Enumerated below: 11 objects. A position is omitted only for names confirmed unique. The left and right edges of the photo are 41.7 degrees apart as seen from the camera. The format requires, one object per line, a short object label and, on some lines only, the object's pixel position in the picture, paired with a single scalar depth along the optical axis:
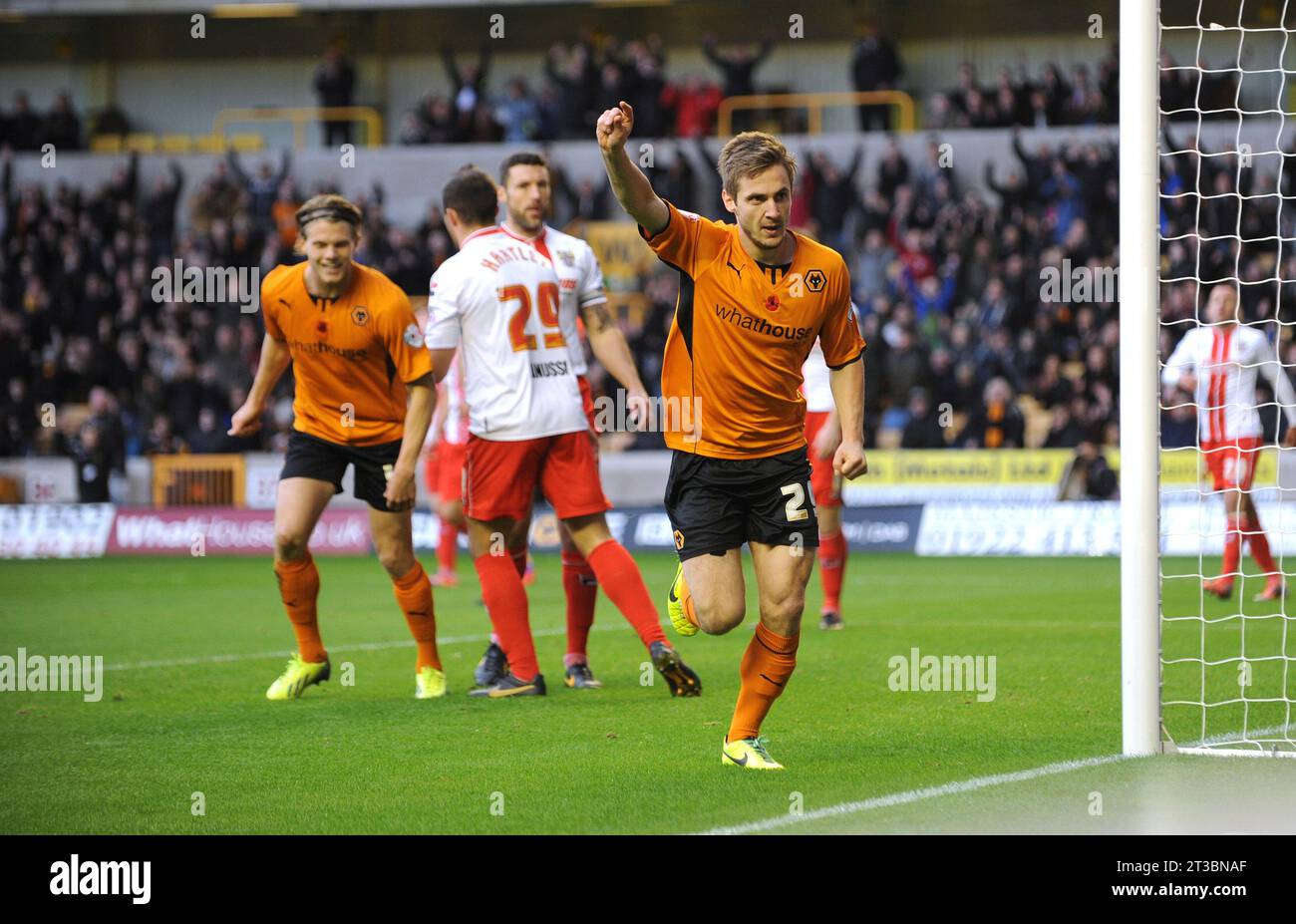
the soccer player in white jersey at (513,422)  7.89
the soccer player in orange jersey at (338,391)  7.73
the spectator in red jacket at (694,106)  26.33
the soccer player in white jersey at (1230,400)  12.23
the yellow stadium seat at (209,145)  28.39
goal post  6.16
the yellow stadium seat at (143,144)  29.35
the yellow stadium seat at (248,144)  28.62
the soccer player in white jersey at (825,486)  10.88
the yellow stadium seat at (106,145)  29.21
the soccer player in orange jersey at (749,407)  5.89
